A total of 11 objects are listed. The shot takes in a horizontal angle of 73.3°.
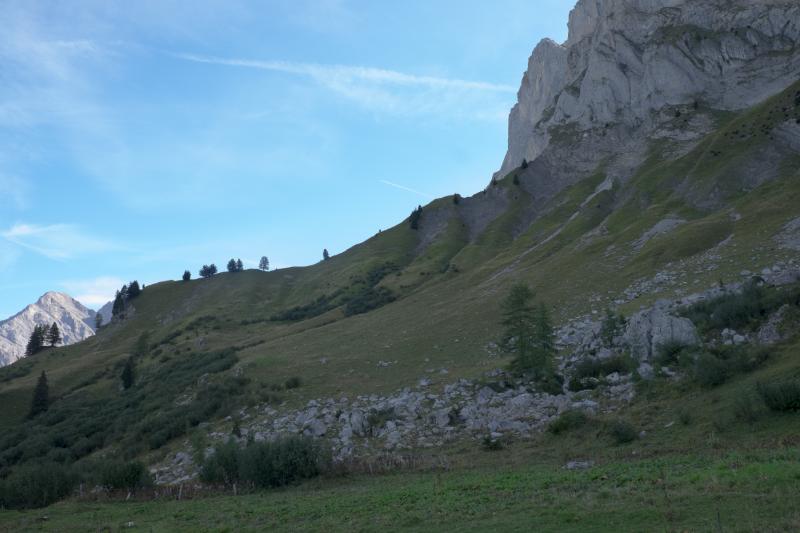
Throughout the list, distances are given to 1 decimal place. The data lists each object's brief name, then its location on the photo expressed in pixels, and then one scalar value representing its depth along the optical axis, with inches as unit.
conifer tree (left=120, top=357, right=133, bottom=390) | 3189.0
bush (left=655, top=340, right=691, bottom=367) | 1243.8
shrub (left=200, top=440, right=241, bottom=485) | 1144.8
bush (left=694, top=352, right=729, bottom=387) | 1049.5
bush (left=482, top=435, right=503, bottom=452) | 1075.8
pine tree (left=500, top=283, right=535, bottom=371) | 1529.3
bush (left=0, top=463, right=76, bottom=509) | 1204.5
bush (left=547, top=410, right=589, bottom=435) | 1074.1
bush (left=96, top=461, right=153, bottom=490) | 1185.4
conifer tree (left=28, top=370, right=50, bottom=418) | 2989.7
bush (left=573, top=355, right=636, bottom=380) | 1350.4
